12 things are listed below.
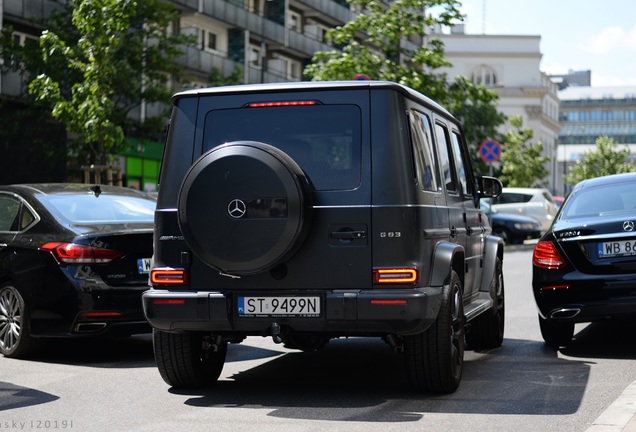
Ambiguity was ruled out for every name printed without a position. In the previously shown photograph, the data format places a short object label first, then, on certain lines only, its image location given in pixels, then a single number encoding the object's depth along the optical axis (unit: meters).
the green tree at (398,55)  32.56
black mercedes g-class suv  7.22
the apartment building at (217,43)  35.22
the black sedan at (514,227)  35.09
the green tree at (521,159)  83.62
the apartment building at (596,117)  196.38
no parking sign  33.38
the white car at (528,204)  37.84
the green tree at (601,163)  126.44
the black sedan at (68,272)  9.61
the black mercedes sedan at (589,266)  9.63
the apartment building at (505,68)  114.06
